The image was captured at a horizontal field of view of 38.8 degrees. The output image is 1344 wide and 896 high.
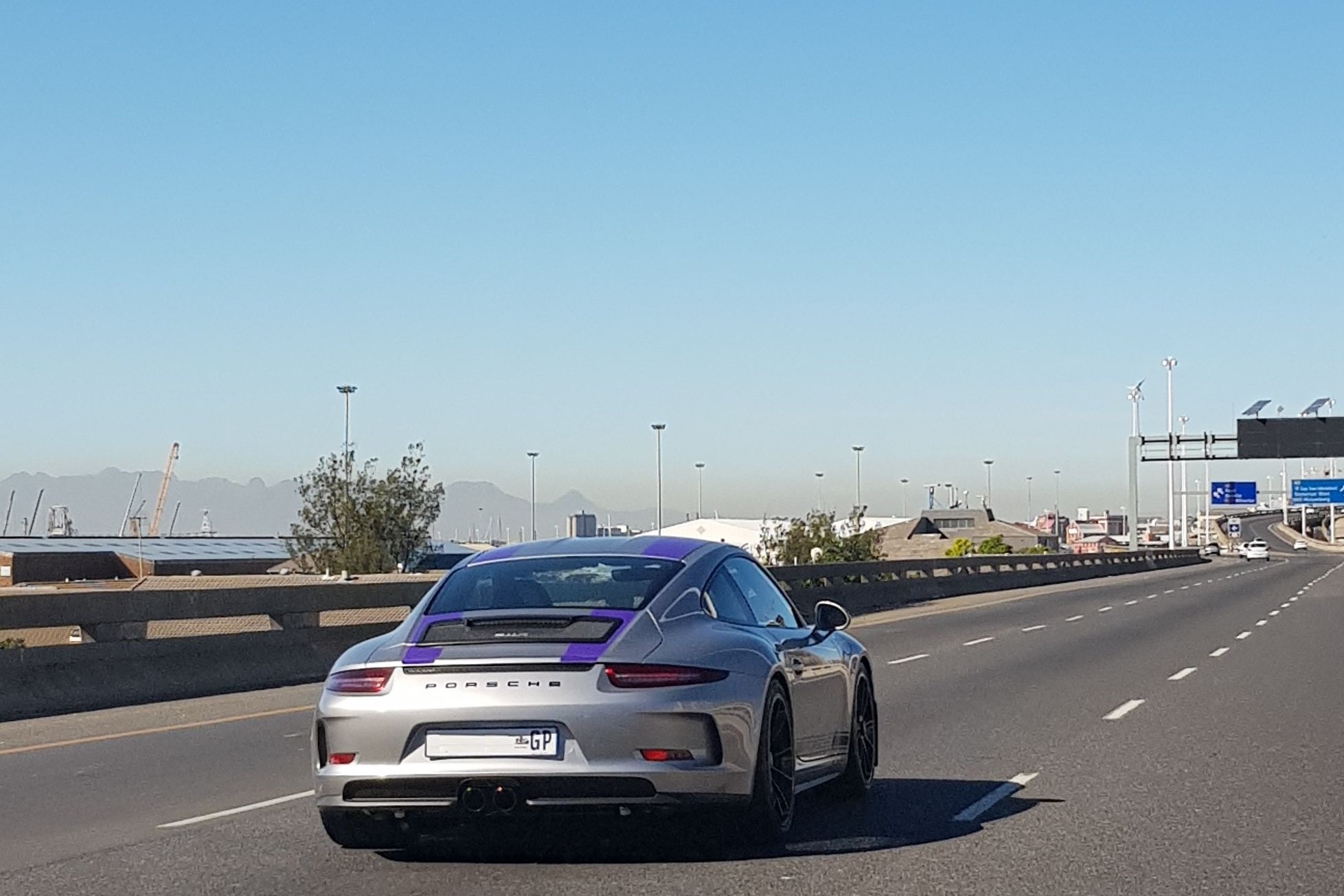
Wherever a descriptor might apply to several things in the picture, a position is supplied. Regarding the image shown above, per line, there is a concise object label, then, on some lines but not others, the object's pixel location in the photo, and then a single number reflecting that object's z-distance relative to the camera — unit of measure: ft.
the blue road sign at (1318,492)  430.20
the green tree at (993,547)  335.47
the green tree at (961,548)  355.66
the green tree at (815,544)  198.29
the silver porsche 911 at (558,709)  26.35
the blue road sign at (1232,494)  429.79
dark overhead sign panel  280.51
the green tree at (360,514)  205.87
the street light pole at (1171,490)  387.69
